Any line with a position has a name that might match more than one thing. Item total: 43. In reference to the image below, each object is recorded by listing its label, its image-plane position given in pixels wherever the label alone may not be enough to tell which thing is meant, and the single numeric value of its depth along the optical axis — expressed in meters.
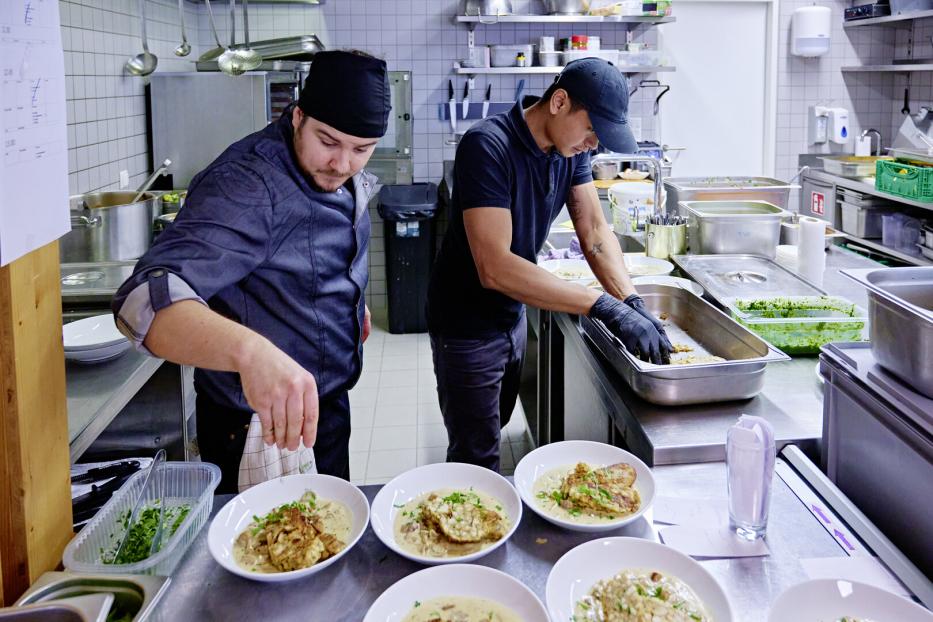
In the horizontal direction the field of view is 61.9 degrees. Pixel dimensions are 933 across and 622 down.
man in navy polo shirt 2.13
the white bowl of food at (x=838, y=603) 1.08
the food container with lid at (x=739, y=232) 3.05
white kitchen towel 1.81
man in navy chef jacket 1.25
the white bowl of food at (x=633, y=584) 1.10
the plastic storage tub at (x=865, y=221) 5.54
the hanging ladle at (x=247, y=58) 4.46
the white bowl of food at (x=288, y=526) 1.22
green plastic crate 4.86
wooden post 1.14
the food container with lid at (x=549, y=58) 5.46
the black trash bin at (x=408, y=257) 5.34
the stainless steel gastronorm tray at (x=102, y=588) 1.06
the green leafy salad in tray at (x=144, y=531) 1.26
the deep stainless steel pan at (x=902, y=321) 1.32
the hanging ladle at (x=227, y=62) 4.41
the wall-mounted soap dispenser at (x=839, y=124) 5.91
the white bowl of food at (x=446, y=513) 1.27
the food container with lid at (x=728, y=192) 3.78
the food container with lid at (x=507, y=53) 5.49
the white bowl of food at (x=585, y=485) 1.34
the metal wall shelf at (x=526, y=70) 5.44
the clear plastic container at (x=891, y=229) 5.36
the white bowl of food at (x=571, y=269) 3.00
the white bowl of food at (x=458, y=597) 1.11
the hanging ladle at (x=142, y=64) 4.09
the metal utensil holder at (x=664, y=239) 3.16
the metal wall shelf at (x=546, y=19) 5.34
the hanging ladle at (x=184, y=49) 4.33
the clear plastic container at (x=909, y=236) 5.29
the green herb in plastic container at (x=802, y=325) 2.09
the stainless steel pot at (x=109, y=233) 3.11
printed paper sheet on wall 1.02
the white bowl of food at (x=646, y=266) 2.92
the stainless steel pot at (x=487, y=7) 5.36
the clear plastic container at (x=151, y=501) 1.18
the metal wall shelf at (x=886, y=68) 5.53
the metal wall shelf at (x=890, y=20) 5.39
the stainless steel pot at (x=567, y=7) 5.41
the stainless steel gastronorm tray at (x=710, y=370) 1.76
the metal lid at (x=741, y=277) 2.52
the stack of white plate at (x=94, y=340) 2.12
